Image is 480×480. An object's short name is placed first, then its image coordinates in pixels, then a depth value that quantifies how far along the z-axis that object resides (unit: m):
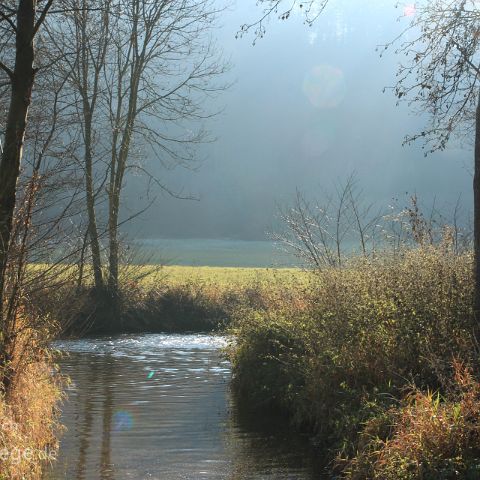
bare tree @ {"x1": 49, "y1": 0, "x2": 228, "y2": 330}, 32.44
